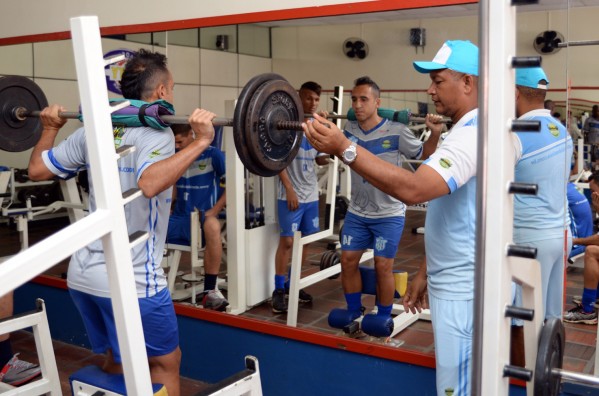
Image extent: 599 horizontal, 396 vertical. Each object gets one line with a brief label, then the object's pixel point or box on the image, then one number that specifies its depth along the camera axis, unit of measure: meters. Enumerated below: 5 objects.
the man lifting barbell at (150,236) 1.89
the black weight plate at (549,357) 1.15
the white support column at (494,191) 0.97
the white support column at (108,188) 1.20
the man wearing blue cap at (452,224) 1.68
